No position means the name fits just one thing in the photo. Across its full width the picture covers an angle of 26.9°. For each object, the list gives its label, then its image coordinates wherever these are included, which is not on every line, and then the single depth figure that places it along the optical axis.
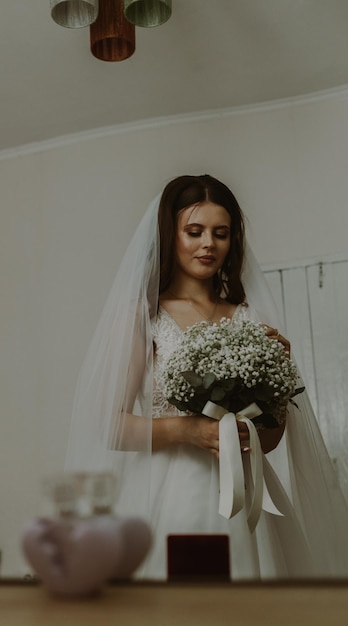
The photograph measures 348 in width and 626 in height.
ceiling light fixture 1.74
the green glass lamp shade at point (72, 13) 1.74
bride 1.39
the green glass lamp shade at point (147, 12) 1.74
